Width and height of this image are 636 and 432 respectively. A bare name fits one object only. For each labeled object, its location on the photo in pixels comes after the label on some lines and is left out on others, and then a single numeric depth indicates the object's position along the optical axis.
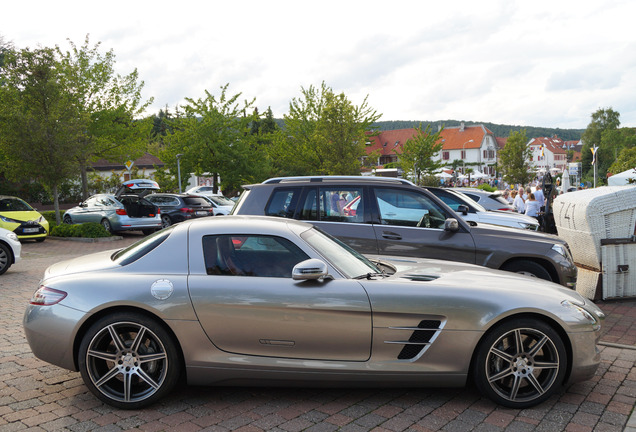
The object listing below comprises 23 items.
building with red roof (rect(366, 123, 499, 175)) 106.88
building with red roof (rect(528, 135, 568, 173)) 153.12
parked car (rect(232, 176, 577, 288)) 6.70
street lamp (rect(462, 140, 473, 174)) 111.03
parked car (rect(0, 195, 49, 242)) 16.83
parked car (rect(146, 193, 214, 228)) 20.97
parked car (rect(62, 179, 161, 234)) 19.44
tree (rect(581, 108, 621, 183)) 94.25
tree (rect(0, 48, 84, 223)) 19.56
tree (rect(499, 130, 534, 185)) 57.53
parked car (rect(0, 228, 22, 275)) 10.83
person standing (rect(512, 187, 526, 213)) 18.69
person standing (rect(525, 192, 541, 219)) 16.12
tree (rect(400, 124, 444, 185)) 42.62
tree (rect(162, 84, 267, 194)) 29.42
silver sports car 3.92
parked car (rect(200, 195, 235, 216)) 21.75
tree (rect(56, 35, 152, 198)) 24.94
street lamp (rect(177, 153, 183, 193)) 29.18
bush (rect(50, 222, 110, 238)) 18.73
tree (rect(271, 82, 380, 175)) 28.73
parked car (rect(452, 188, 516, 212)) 14.44
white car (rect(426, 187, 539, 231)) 11.08
